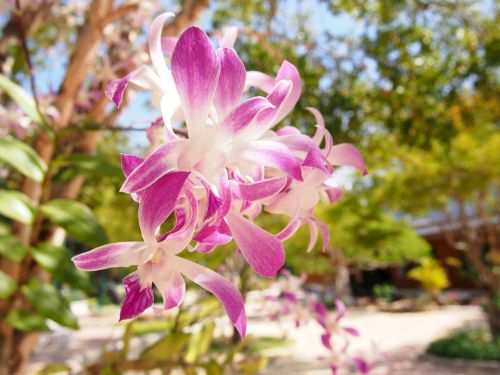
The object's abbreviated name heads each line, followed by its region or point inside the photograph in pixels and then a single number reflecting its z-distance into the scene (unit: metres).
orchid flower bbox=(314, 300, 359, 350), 0.74
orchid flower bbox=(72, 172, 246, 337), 0.25
